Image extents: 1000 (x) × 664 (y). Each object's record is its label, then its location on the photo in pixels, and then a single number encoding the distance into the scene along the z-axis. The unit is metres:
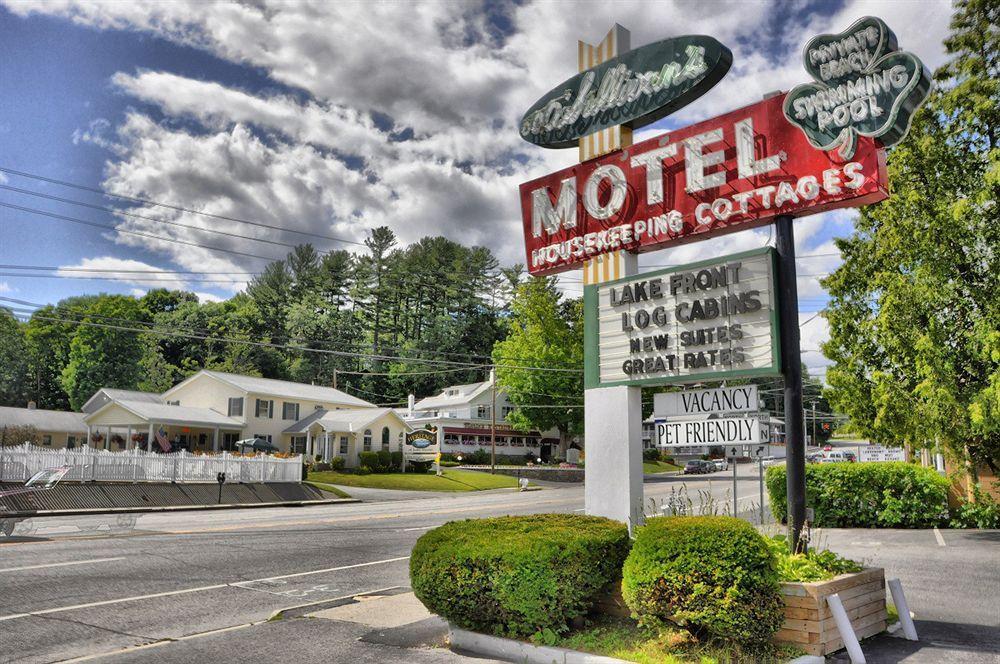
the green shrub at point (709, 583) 6.62
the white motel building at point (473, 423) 67.56
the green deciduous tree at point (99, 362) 82.88
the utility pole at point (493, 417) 52.84
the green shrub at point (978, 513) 19.06
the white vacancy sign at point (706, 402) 8.86
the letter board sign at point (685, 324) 8.80
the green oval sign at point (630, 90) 9.71
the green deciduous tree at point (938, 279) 16.48
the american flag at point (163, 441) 44.77
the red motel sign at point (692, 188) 8.61
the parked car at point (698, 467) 61.87
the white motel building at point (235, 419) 49.22
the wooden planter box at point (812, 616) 6.91
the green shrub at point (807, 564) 7.44
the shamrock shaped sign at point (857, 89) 7.98
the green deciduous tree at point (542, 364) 59.41
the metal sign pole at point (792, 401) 8.58
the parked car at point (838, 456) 56.16
